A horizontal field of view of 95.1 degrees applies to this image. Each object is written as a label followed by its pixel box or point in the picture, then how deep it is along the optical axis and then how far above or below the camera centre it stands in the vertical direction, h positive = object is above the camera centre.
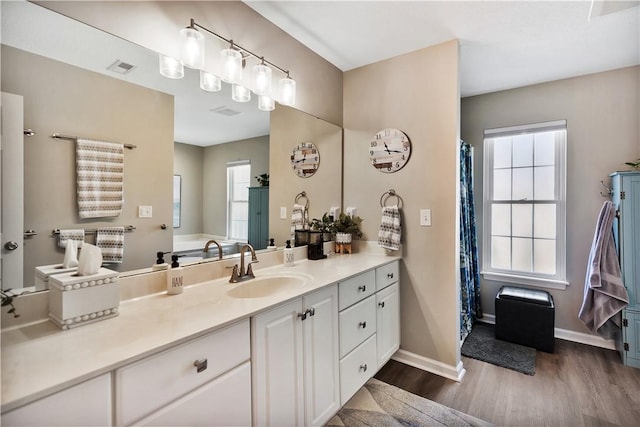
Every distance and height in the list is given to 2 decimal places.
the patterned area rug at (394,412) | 1.72 -1.23
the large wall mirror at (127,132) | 1.08 +0.38
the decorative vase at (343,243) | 2.56 -0.27
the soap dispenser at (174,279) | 1.41 -0.33
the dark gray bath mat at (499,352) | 2.36 -1.22
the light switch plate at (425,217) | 2.33 -0.04
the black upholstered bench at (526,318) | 2.58 -0.96
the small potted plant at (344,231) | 2.56 -0.17
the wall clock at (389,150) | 2.43 +0.53
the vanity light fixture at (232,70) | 1.48 +0.83
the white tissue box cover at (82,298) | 0.99 -0.31
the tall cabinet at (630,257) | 2.32 -0.35
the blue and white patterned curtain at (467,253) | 2.67 -0.40
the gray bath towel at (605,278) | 2.39 -0.54
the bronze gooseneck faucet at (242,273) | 1.64 -0.36
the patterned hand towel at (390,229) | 2.34 -0.14
